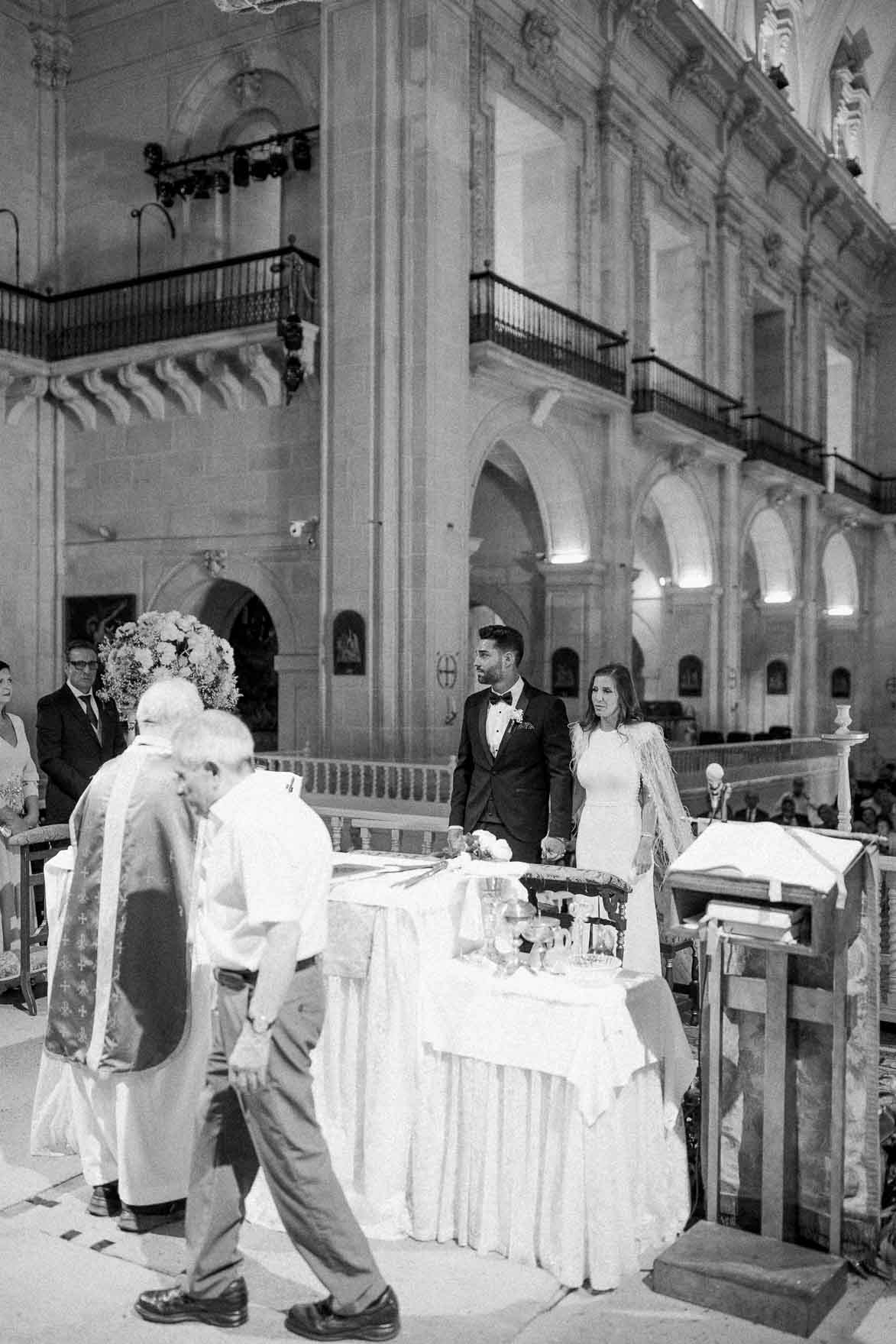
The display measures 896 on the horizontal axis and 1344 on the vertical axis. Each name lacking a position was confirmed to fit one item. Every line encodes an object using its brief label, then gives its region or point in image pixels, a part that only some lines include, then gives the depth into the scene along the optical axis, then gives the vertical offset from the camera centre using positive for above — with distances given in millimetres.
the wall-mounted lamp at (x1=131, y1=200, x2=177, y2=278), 16891 +5988
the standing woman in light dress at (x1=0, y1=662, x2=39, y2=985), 7660 -704
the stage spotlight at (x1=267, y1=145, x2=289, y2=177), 15953 +6218
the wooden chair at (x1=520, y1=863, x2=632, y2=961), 4777 -787
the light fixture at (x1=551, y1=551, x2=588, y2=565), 18859 +1740
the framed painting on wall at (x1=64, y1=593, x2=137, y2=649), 17250 +826
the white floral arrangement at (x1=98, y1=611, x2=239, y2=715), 6445 +95
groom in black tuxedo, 5797 -367
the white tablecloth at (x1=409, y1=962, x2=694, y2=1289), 3879 -1354
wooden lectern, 3785 -990
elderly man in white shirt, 3393 -988
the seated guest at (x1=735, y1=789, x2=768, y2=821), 14615 -1489
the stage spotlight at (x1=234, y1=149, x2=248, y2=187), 16047 +6200
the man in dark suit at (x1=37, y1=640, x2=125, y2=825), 7941 -360
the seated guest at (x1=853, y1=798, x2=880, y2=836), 12883 -1415
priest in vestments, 4332 -999
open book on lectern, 3885 -537
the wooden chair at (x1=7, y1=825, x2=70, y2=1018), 6625 -1029
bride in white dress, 5824 -529
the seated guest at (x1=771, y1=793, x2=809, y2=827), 13875 -1480
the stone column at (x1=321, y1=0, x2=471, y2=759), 14719 +3494
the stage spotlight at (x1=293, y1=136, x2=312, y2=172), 15812 +6271
